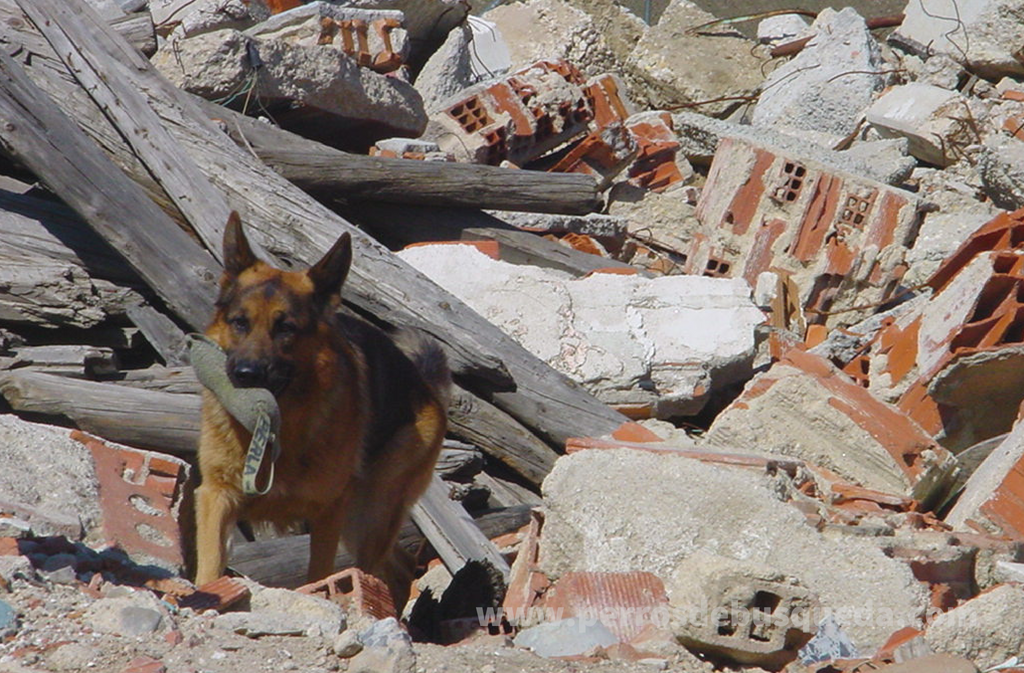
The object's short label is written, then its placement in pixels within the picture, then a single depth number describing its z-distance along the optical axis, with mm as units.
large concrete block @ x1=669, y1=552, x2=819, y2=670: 9133
